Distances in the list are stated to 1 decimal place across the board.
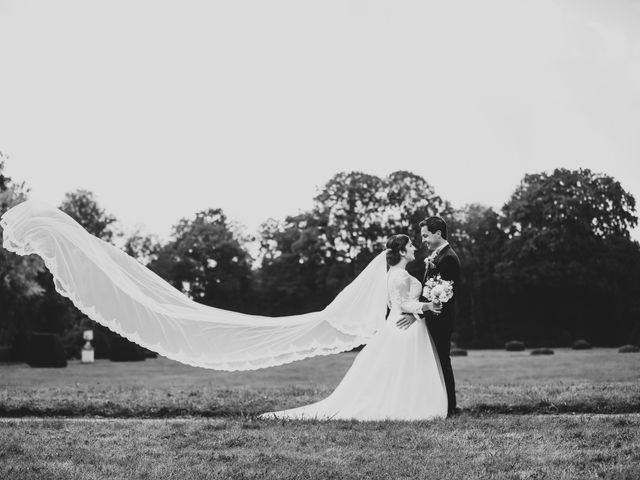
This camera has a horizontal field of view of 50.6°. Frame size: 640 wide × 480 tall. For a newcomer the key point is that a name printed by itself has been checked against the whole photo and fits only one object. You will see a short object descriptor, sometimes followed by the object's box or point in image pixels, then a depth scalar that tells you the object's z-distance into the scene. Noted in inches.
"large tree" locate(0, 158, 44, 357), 1358.3
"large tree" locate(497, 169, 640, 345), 2266.2
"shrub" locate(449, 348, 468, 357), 1667.1
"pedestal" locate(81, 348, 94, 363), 1494.8
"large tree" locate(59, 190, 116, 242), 2370.7
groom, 389.4
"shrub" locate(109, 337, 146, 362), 1626.5
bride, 381.7
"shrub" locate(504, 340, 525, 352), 1929.1
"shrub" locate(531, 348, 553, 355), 1616.6
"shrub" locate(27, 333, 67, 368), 1254.3
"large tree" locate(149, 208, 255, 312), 2630.4
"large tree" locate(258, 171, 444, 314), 2345.0
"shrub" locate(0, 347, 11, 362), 1686.8
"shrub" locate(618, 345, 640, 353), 1539.1
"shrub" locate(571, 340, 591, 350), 1881.2
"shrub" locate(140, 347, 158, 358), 1896.7
